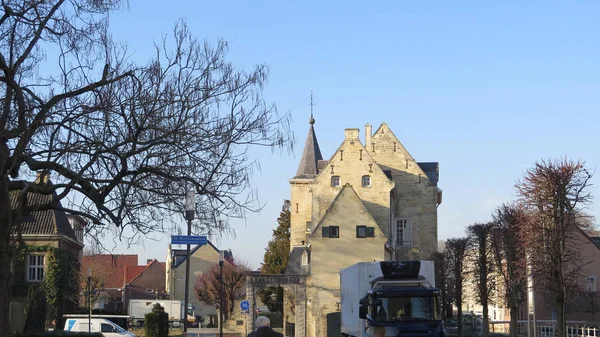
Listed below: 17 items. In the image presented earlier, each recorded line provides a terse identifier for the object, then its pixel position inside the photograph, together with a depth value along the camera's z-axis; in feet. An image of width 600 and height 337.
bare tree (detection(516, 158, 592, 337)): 113.91
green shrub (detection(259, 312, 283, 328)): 269.23
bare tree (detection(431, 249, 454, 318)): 200.95
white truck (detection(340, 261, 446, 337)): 76.51
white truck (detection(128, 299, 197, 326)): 265.40
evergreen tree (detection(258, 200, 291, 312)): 272.92
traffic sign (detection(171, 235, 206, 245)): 61.68
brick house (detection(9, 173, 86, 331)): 182.50
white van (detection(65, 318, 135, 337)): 139.84
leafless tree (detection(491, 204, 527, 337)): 149.18
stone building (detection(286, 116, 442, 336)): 186.29
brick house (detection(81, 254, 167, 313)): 351.34
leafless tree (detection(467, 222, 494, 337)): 166.71
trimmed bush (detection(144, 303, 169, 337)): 103.91
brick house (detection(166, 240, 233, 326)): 360.48
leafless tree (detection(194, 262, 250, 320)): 287.57
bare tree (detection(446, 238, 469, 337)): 186.60
